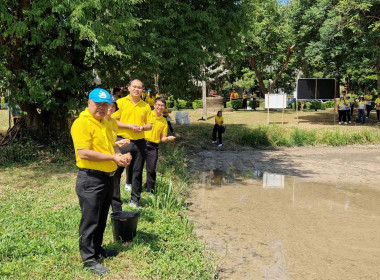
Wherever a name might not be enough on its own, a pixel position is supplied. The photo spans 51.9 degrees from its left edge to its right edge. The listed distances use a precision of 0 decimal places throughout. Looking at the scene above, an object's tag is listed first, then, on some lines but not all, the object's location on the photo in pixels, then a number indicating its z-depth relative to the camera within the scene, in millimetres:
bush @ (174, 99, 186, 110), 32100
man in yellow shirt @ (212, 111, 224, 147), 15805
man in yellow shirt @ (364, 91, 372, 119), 22916
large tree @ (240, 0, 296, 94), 29078
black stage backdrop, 22141
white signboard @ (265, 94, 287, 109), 21688
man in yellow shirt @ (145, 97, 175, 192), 6914
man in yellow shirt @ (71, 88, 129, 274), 3881
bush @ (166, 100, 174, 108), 32716
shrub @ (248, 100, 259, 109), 32875
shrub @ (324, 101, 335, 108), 37094
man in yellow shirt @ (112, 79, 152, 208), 6168
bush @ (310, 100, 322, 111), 33906
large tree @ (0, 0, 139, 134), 8398
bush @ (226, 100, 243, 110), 30969
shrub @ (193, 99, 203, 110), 31098
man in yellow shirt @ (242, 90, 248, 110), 31766
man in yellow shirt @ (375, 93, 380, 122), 21875
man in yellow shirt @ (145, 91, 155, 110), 14758
